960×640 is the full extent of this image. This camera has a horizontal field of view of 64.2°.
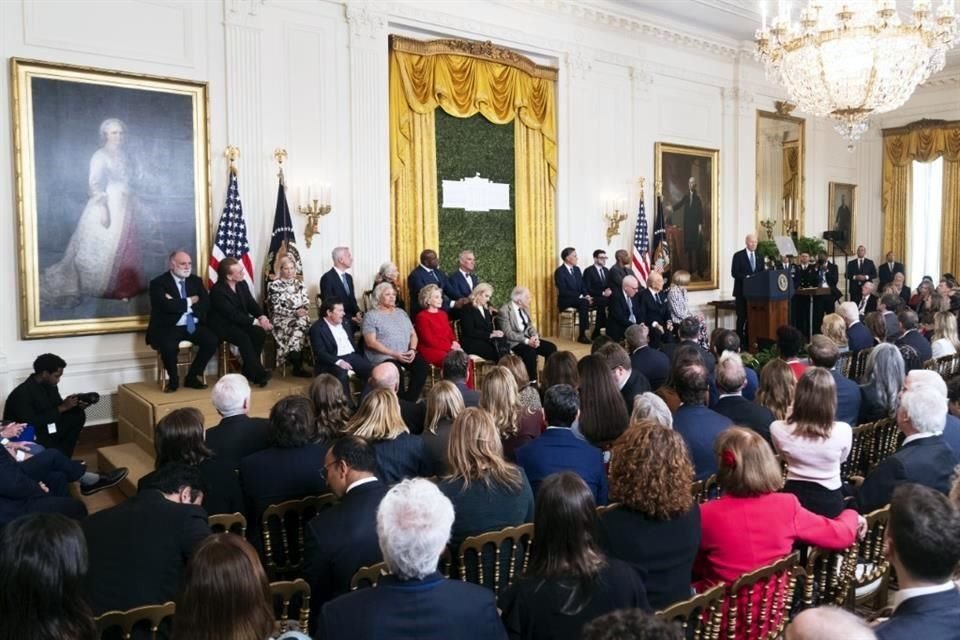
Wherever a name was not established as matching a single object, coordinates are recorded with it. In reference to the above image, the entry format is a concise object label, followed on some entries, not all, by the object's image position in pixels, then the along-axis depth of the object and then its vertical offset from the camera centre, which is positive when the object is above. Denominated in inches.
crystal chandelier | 327.9 +98.8
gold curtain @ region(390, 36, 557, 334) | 389.4 +80.5
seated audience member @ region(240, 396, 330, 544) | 146.4 -35.9
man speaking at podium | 504.7 +3.6
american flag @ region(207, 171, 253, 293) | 316.5 +17.7
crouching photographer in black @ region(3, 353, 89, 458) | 237.8 -39.6
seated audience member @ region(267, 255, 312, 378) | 313.4 -14.8
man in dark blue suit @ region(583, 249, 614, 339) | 435.2 -5.3
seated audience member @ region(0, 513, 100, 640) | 77.7 -31.2
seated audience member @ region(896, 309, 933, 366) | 288.2 -24.9
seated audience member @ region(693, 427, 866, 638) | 112.2 -36.7
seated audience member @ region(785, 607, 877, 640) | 57.2 -26.9
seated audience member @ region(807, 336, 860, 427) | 205.0 -29.5
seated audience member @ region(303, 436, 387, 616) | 109.7 -37.4
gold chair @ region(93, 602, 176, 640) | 83.9 -37.3
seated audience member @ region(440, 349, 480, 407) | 205.3 -24.6
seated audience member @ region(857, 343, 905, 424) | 230.4 -33.4
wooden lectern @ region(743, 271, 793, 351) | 459.5 -16.9
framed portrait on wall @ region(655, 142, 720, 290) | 517.3 +46.9
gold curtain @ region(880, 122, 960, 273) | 633.0 +82.1
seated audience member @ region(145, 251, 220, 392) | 280.4 -15.0
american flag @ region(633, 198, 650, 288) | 478.6 +17.4
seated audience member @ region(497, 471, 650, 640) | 86.2 -35.0
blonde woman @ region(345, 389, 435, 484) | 152.2 -32.2
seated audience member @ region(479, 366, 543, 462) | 174.9 -29.3
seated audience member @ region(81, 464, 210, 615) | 101.7 -36.7
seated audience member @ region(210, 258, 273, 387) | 291.6 -15.9
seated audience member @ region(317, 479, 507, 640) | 80.2 -34.3
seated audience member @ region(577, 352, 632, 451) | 174.1 -30.2
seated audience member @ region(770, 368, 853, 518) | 149.2 -34.2
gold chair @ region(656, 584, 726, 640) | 84.7 -39.8
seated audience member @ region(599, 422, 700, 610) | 104.0 -33.9
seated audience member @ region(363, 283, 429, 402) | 302.5 -24.7
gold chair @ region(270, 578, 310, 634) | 92.8 -40.4
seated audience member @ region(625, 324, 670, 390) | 257.9 -29.6
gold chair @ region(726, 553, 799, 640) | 95.0 -42.1
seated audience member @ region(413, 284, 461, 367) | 317.7 -22.2
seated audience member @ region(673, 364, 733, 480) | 161.2 -31.5
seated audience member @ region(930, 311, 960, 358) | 299.1 -26.3
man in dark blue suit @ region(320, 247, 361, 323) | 334.0 -2.8
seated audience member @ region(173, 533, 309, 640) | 74.7 -31.4
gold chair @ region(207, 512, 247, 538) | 125.4 -40.7
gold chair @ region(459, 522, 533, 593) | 114.7 -43.0
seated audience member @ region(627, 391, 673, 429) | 163.9 -29.2
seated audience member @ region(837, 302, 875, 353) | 304.0 -23.3
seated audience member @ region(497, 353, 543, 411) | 198.8 -29.4
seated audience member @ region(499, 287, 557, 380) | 353.4 -24.6
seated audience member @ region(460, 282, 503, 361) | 344.8 -23.4
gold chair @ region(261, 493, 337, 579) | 135.1 -45.7
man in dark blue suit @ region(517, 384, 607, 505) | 143.7 -33.8
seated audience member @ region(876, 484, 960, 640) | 78.5 -31.3
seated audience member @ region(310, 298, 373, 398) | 287.1 -26.9
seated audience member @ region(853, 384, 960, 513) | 140.2 -34.4
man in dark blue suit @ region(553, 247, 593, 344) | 430.6 -8.9
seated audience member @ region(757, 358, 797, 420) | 193.2 -29.6
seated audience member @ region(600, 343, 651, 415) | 211.8 -28.0
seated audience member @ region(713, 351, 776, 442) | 180.7 -31.3
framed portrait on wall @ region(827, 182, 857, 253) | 642.2 +51.8
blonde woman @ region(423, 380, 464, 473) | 161.9 -28.8
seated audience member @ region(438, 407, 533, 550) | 125.3 -34.5
